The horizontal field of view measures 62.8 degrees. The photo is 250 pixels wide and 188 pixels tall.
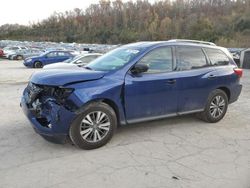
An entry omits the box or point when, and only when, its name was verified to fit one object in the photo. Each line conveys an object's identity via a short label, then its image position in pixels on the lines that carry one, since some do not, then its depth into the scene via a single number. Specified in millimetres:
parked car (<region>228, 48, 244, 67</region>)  14240
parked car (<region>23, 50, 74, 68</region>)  14489
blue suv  2992
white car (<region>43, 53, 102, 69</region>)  8943
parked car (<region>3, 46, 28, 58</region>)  22022
